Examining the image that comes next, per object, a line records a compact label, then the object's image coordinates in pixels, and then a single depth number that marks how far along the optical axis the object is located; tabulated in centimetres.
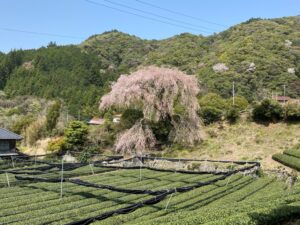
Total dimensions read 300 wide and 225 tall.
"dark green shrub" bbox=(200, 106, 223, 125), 3778
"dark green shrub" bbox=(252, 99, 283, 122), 3500
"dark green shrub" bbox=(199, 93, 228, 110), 3857
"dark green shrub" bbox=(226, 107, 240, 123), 3669
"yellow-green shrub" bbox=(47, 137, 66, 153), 3666
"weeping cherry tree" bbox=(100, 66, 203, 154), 3309
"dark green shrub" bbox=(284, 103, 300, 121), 3416
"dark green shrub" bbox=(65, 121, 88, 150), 3616
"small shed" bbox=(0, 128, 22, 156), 3374
